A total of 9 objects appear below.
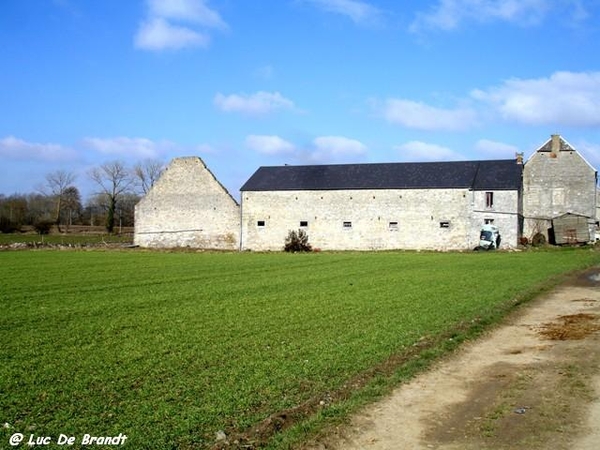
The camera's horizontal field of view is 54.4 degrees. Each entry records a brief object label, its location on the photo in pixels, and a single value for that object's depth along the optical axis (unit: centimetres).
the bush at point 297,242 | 4209
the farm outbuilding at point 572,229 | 4369
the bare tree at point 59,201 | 8406
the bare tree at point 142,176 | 8725
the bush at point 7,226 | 6688
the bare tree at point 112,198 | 7338
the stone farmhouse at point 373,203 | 4097
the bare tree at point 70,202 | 8806
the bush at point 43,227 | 6450
